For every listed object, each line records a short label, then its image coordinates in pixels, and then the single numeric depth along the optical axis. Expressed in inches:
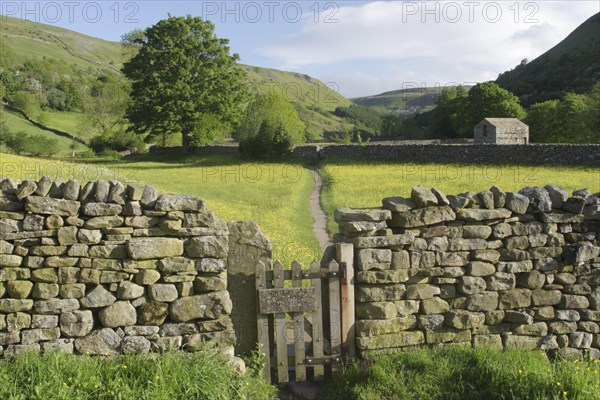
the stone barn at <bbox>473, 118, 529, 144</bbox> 2298.2
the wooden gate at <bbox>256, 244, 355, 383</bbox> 271.4
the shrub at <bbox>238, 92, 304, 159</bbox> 1946.4
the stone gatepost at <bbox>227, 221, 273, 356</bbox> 275.9
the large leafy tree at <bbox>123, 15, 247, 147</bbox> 2076.8
